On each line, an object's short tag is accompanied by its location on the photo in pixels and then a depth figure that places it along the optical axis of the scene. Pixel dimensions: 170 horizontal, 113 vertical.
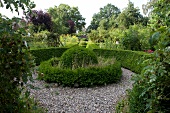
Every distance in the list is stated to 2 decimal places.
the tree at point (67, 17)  14.39
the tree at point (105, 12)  28.80
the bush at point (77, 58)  3.84
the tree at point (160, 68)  0.84
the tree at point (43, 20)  10.35
